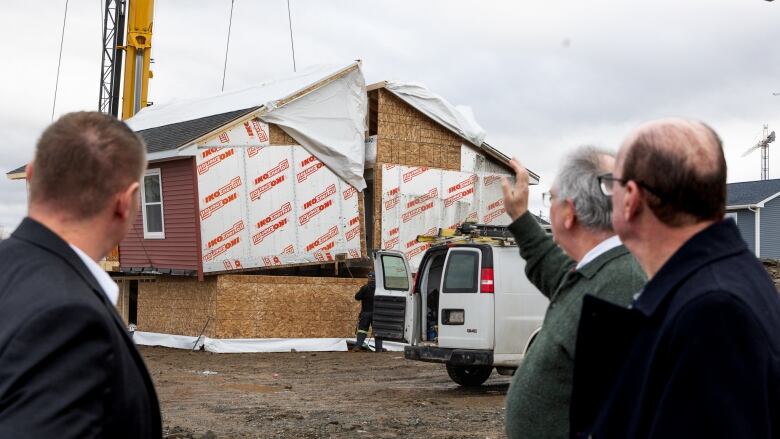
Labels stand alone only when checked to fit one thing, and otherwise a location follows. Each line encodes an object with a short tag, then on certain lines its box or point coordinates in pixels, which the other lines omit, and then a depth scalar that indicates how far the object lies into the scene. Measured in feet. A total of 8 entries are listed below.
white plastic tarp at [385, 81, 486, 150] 76.95
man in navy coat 6.66
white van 43.45
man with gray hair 11.40
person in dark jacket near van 68.33
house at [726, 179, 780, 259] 139.85
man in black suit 6.83
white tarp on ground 68.44
